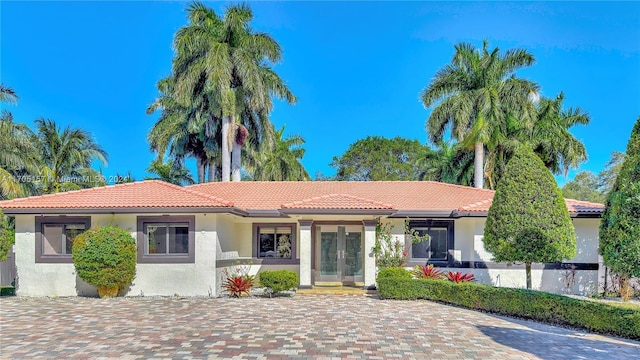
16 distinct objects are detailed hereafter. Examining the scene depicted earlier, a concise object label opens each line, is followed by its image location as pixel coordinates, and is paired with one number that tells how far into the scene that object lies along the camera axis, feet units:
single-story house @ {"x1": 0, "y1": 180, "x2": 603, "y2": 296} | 45.88
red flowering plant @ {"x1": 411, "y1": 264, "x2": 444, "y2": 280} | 47.24
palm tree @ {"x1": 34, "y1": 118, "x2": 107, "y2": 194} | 86.17
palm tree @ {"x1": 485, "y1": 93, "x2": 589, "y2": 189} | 85.51
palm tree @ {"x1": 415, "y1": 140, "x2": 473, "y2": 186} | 95.95
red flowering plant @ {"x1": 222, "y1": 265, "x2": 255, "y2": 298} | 45.93
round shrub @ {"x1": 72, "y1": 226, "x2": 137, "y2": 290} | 42.91
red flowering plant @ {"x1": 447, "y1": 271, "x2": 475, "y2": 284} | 45.27
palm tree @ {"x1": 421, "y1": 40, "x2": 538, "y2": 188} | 80.64
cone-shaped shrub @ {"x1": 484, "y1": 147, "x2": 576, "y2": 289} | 39.88
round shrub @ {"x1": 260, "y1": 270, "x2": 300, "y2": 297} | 45.78
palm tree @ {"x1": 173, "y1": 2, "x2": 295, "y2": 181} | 79.71
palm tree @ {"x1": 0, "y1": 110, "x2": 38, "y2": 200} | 64.34
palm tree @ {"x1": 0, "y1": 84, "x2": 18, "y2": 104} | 63.82
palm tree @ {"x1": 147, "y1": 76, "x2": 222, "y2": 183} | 87.56
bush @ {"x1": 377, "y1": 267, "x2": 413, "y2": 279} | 45.49
